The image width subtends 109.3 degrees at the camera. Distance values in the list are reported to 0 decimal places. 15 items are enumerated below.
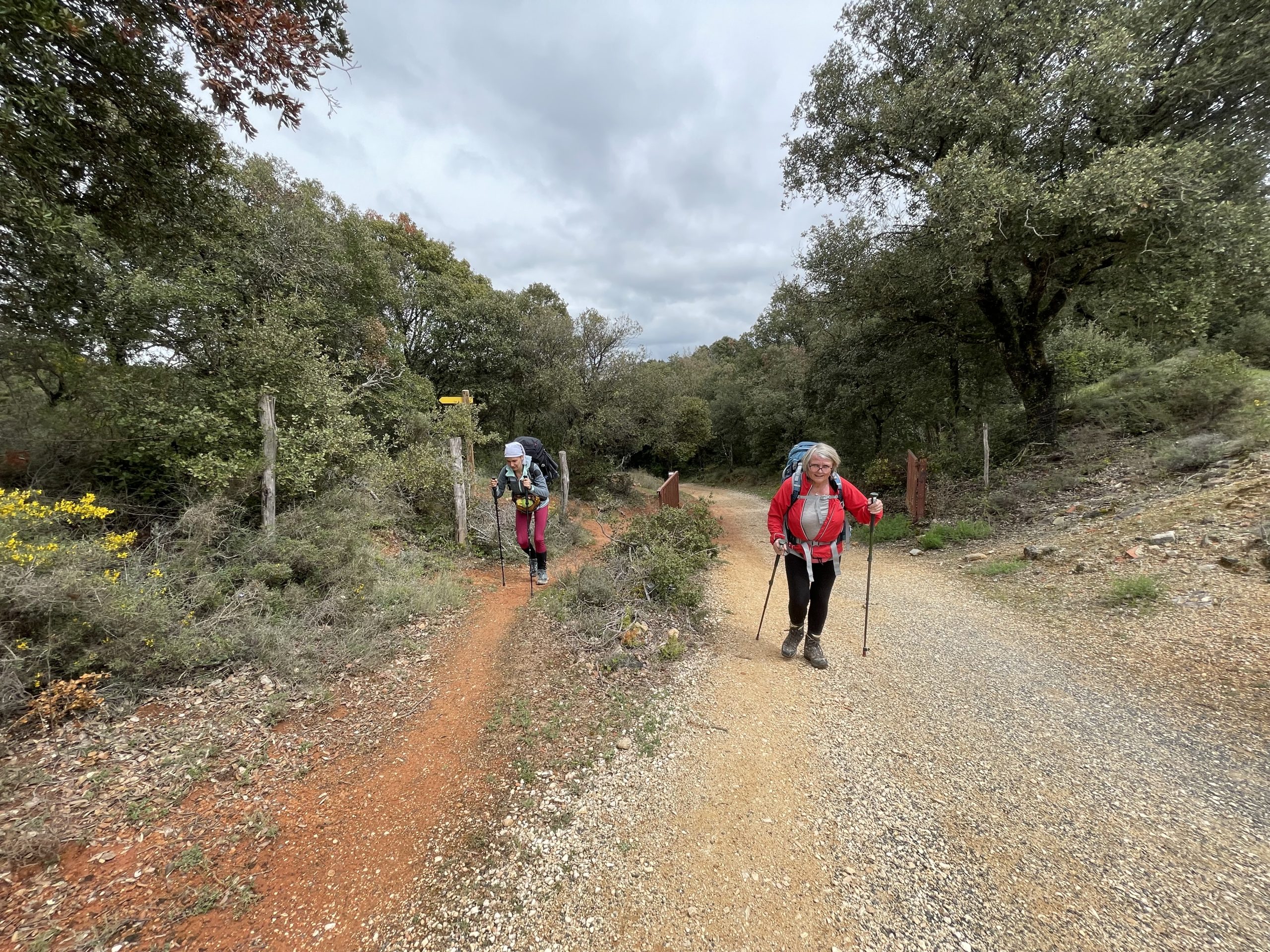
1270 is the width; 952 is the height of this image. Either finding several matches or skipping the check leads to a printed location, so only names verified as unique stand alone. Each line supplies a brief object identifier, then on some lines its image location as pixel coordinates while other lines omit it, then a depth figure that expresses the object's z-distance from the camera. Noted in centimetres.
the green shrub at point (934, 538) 810
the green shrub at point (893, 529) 934
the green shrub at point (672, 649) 428
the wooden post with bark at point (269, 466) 529
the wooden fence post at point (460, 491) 805
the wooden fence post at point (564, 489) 1057
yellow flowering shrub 311
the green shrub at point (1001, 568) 626
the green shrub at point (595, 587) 528
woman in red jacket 392
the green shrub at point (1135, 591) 463
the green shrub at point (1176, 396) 773
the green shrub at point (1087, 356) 1202
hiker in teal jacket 603
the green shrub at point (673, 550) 537
